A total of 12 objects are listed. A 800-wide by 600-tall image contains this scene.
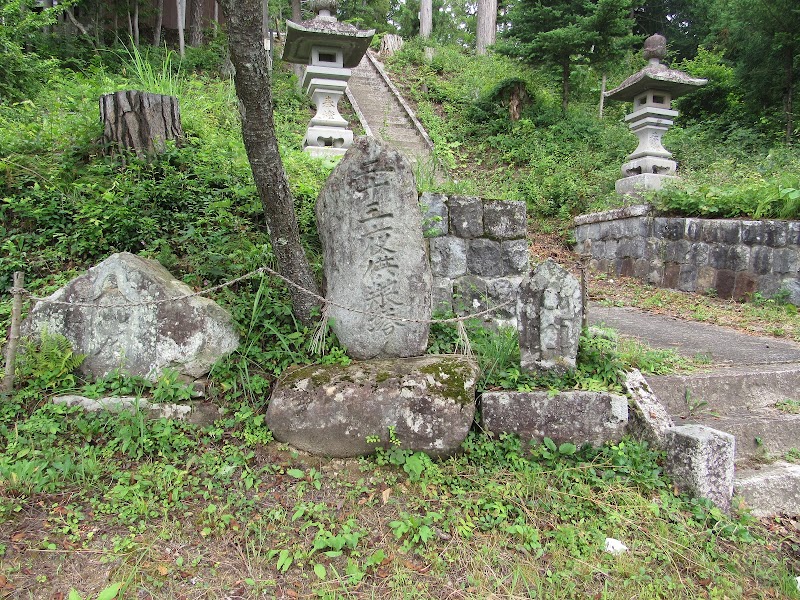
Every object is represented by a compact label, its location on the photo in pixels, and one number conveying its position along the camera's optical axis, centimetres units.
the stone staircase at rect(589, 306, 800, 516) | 301
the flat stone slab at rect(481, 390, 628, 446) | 309
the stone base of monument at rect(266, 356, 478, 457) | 304
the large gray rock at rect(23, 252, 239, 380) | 331
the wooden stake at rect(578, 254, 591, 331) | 326
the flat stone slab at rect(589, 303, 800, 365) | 441
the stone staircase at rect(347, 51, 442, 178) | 1056
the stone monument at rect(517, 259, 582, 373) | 320
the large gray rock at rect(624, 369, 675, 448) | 304
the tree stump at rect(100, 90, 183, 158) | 467
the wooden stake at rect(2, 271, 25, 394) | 308
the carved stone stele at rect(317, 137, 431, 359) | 346
